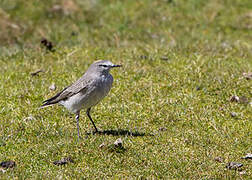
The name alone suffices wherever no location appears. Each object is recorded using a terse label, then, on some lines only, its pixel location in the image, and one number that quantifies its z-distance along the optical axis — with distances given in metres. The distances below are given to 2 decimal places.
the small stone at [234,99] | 12.62
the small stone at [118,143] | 9.61
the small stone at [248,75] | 13.67
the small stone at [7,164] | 8.77
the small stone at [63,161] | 9.05
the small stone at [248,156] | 9.65
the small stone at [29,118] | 11.37
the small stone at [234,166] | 9.18
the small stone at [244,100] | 12.59
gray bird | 10.37
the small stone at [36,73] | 14.07
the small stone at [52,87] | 13.21
